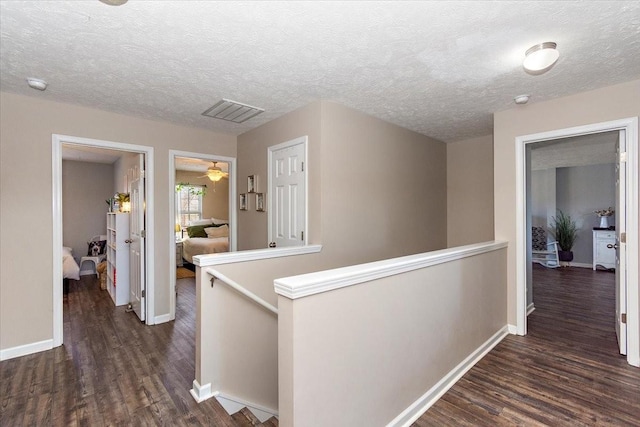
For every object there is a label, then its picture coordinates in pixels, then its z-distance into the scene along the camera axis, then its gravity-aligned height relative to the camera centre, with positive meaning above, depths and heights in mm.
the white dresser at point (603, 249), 6102 -763
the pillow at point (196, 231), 7288 -420
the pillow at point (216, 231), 7266 -432
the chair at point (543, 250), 6688 -862
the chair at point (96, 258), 5906 -860
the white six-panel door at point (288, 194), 3146 +223
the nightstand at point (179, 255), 6934 -954
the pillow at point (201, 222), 8154 -220
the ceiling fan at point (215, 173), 6195 +853
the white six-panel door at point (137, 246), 3619 -413
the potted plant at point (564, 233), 6684 -478
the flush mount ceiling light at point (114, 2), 1513 +1082
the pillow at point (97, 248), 6023 -674
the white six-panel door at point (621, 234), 2580 -220
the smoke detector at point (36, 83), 2421 +1087
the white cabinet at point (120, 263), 4277 -702
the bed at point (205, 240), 6234 -570
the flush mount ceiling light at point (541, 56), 1933 +1023
